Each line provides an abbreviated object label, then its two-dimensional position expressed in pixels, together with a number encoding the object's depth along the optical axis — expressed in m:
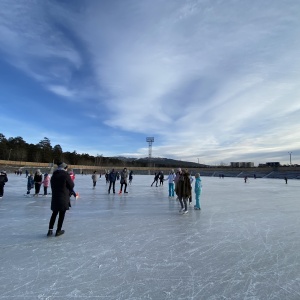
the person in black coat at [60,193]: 4.56
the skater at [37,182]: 11.56
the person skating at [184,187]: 7.62
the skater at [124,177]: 13.06
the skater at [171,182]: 11.84
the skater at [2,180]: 10.66
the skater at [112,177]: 13.10
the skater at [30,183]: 12.04
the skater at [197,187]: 8.35
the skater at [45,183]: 11.89
